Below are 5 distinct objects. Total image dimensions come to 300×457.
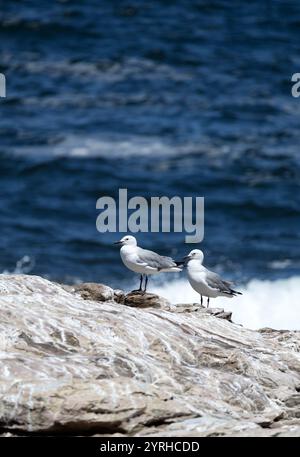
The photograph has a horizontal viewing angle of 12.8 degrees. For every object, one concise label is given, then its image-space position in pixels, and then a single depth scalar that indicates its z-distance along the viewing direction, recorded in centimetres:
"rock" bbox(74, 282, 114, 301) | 1457
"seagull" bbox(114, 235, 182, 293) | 1552
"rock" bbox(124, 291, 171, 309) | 1442
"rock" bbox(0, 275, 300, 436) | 1093
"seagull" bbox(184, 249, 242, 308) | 1526
